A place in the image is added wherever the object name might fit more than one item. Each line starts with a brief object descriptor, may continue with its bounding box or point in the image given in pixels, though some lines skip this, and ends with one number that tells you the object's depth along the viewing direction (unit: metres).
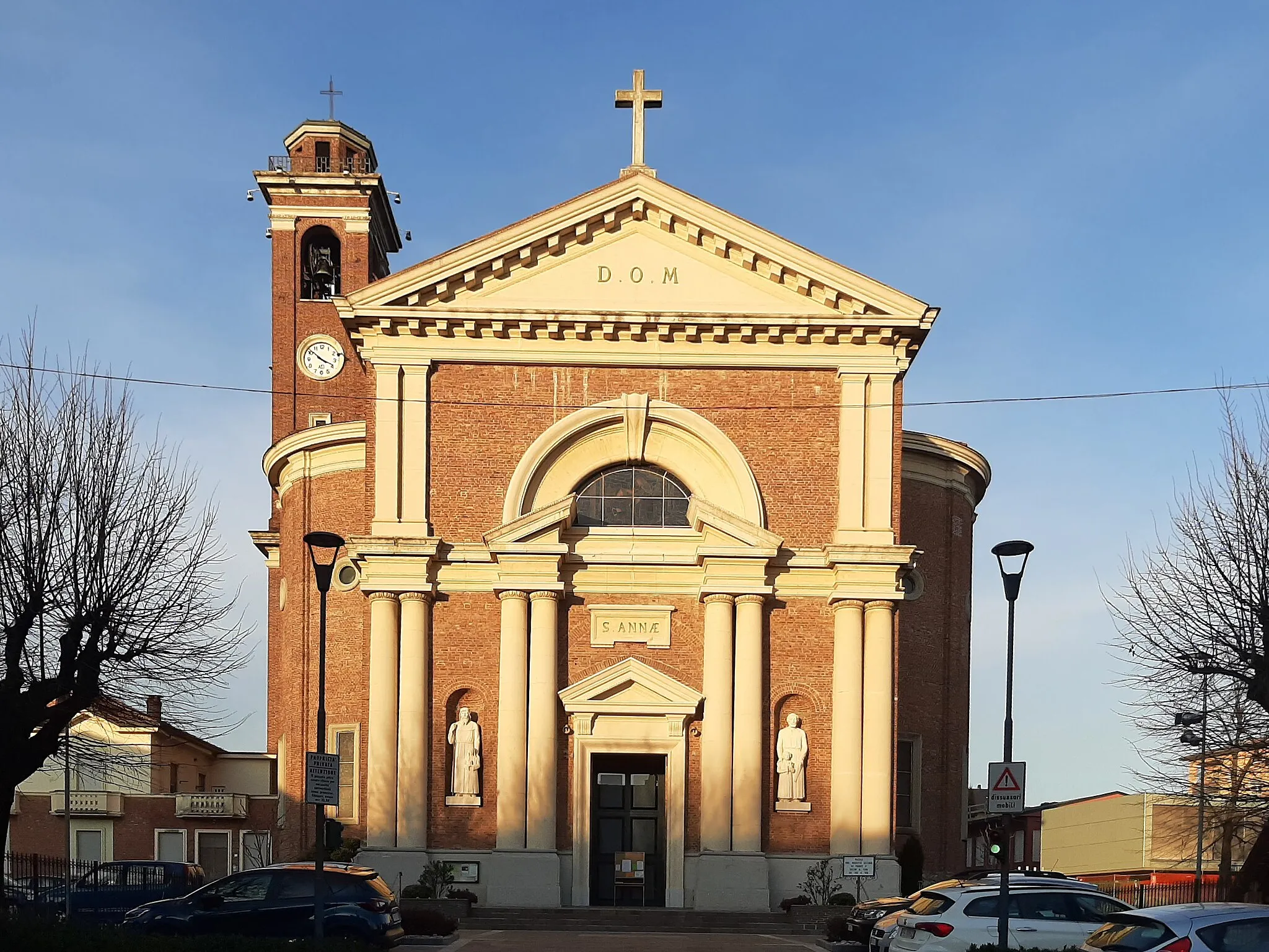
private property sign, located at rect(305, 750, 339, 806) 21.73
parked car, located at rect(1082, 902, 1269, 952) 16.53
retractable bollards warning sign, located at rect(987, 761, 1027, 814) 21.22
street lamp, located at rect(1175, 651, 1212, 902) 27.16
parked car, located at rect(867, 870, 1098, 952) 22.75
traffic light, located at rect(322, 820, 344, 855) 22.89
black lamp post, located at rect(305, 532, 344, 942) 21.12
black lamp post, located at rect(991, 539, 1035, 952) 20.33
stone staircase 31.00
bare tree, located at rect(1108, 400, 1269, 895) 26.97
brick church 33.16
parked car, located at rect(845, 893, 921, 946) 27.05
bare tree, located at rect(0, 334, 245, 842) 25.56
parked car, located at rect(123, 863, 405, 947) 23.19
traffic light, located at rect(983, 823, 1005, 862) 21.61
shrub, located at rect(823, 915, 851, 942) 28.50
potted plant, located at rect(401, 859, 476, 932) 30.78
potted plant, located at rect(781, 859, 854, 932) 31.27
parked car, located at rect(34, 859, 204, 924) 31.14
